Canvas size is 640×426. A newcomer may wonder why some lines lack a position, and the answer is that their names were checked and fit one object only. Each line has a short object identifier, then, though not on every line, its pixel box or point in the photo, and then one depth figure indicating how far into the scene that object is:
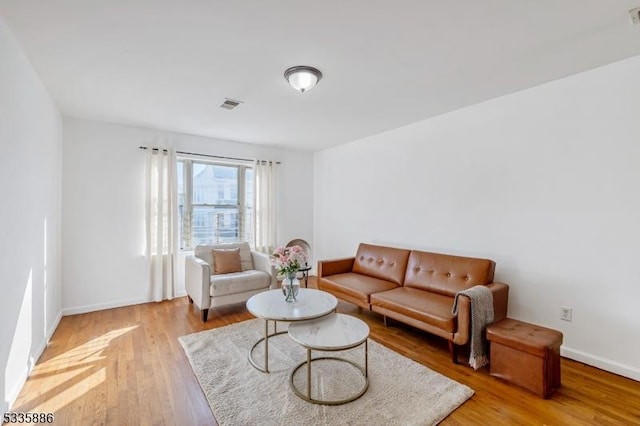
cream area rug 1.85
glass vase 2.68
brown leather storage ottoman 2.05
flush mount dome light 2.37
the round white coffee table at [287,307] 2.32
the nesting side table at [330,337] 1.97
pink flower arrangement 2.70
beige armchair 3.42
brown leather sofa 2.56
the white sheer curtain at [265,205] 5.02
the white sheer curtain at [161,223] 4.06
